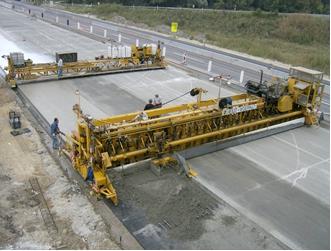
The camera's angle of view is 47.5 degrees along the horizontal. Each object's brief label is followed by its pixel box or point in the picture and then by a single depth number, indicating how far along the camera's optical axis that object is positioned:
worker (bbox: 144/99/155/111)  14.66
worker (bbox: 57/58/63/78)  22.45
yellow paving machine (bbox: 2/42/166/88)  21.50
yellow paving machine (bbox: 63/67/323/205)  10.89
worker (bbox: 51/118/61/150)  13.24
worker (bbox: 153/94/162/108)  15.37
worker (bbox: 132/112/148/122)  12.17
